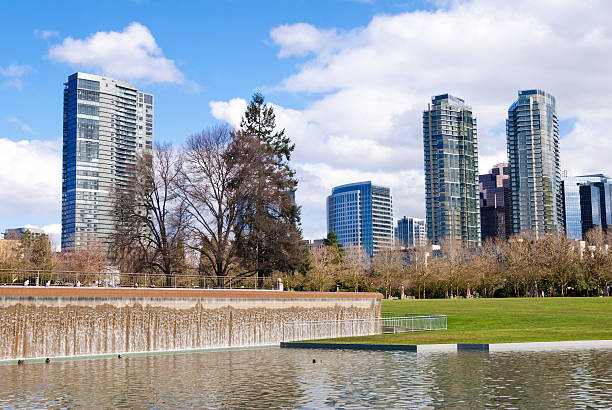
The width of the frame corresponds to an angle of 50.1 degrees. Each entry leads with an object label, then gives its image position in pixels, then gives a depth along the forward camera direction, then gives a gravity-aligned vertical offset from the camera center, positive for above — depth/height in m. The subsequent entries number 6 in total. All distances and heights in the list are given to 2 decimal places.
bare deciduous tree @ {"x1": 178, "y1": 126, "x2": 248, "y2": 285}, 57.38 +7.38
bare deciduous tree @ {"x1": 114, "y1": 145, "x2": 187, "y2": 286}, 54.38 +4.74
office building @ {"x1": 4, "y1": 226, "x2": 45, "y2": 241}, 132.05 +8.47
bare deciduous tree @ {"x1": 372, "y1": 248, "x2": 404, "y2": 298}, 105.19 +0.61
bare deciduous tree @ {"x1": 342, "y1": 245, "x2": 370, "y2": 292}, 98.75 +0.47
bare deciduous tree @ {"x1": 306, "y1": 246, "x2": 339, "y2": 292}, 89.62 +0.33
